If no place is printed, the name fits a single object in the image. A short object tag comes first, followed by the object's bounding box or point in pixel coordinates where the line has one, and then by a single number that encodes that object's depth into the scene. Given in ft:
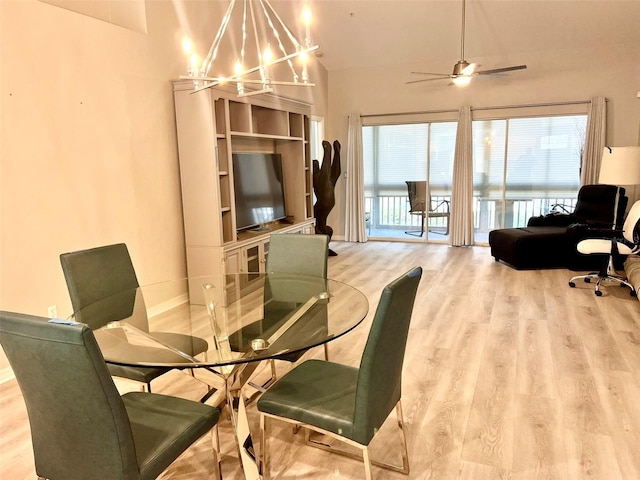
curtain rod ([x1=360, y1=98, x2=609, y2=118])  20.53
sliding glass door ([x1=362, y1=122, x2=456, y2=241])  23.36
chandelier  6.22
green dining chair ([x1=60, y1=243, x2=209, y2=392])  6.80
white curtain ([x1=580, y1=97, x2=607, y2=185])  19.98
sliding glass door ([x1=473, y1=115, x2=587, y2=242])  21.33
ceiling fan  15.60
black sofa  17.22
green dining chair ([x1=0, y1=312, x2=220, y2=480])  4.06
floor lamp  14.35
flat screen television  15.29
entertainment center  13.25
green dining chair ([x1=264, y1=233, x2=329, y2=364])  9.30
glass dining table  5.91
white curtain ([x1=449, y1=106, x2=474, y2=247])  22.15
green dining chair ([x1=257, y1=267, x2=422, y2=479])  5.05
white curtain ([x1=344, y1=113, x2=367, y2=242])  24.16
